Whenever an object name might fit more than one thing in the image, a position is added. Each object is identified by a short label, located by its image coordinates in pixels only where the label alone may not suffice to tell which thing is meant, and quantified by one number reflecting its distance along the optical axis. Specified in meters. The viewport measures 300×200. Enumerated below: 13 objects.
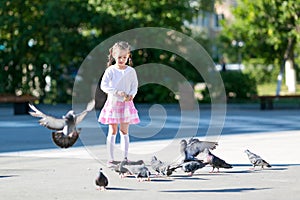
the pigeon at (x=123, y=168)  10.04
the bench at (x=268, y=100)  25.12
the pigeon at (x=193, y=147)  10.05
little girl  10.62
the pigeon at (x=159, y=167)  9.99
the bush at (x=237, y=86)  29.83
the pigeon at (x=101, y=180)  8.79
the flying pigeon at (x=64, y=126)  9.73
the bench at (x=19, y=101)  22.72
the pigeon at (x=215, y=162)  10.12
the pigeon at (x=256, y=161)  10.54
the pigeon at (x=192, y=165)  9.84
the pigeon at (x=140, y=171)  9.59
